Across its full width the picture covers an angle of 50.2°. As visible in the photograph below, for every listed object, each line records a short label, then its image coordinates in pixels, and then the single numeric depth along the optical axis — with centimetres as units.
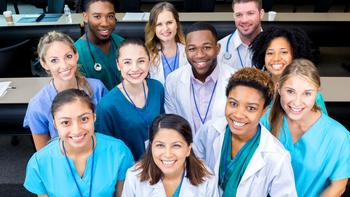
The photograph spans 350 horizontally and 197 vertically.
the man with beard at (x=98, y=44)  255
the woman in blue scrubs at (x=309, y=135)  175
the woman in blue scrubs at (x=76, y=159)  173
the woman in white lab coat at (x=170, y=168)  167
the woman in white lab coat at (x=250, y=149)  169
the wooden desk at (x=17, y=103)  281
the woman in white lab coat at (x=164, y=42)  263
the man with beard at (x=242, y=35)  264
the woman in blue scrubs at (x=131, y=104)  202
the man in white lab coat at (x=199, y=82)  217
